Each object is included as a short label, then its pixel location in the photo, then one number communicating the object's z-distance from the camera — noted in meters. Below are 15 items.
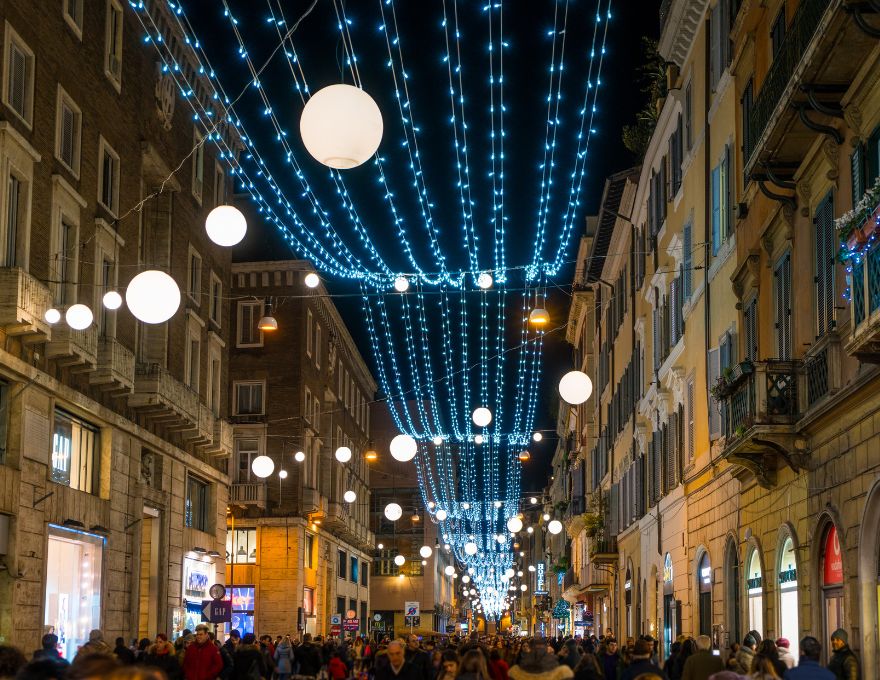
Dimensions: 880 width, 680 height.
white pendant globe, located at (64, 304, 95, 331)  22.66
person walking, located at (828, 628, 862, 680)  13.86
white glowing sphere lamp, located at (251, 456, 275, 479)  37.53
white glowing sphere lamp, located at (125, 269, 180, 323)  17.36
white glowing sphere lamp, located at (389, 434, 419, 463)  26.73
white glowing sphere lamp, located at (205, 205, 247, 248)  17.12
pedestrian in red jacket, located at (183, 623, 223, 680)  18.44
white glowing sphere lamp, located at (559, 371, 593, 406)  24.08
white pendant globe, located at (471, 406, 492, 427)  32.09
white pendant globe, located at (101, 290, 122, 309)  23.52
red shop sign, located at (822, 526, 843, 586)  16.44
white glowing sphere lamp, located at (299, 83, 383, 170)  11.52
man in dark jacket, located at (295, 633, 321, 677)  30.28
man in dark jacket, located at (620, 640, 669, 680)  10.95
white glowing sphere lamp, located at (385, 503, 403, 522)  42.59
